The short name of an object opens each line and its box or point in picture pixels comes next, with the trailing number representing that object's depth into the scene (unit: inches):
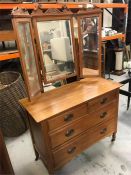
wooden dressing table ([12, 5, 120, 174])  47.2
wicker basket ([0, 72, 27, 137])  69.4
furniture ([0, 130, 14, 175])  48.0
